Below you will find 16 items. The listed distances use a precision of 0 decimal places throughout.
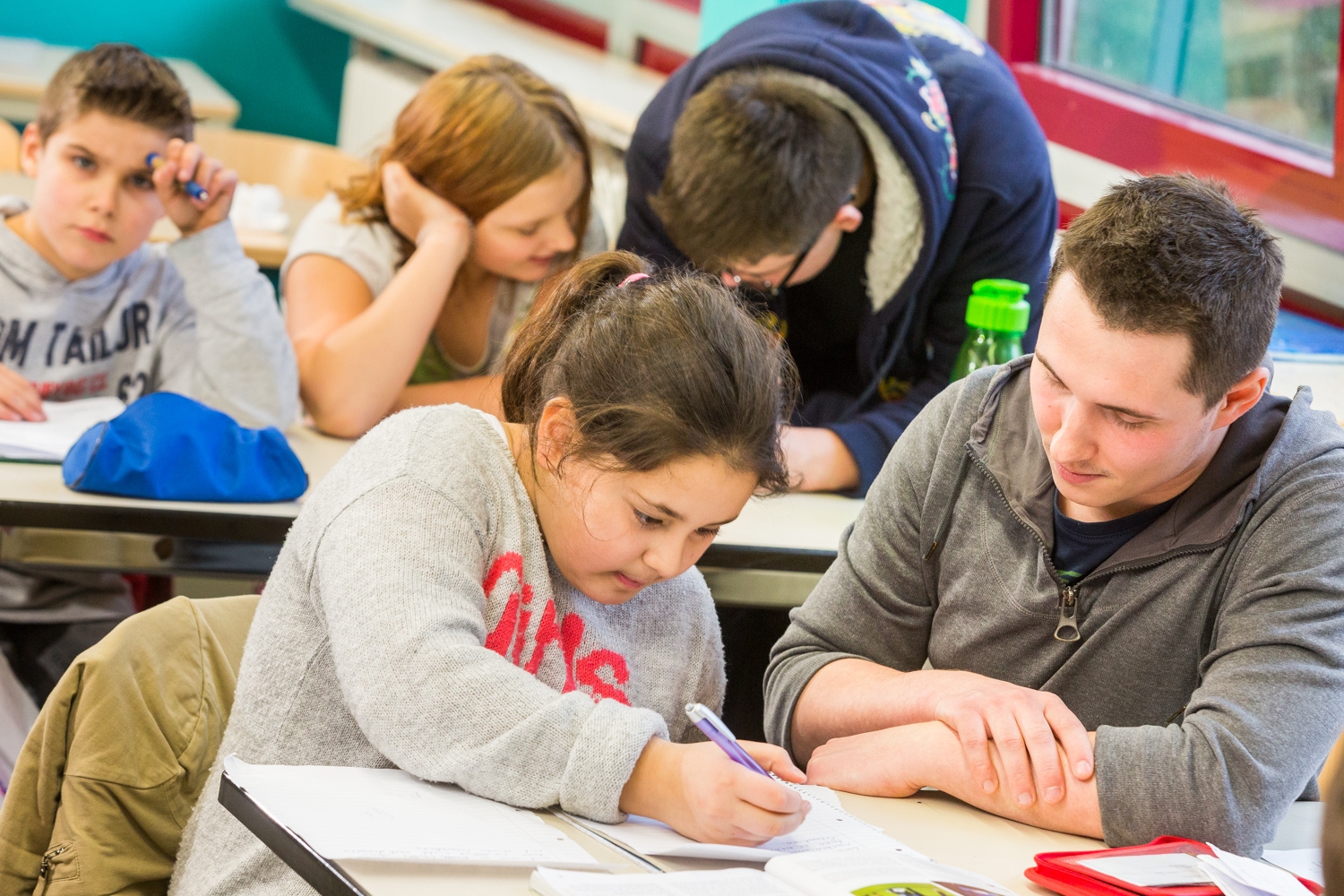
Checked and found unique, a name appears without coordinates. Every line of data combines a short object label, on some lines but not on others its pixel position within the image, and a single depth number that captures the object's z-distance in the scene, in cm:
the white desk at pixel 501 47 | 442
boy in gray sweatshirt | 315
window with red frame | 337
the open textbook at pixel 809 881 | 233
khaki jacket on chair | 250
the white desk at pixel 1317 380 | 299
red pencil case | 241
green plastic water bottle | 299
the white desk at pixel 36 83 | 538
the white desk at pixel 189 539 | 284
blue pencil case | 287
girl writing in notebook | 241
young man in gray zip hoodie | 252
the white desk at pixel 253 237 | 373
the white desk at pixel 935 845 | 234
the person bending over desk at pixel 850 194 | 299
